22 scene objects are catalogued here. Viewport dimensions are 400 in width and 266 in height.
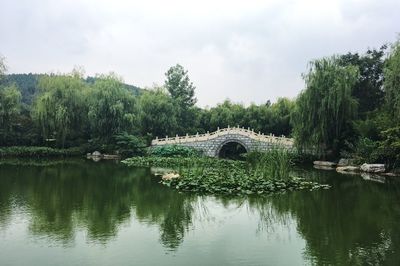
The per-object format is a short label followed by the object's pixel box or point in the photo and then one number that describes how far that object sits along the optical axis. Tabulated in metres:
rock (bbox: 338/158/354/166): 20.69
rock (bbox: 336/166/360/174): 19.62
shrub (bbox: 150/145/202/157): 25.36
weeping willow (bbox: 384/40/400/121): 17.70
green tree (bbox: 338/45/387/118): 25.20
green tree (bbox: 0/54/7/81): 26.45
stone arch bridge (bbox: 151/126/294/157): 26.89
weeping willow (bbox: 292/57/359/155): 21.80
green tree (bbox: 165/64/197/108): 35.72
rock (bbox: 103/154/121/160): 25.41
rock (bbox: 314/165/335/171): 20.89
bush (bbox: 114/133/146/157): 25.80
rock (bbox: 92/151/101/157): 25.86
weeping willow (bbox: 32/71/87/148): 25.30
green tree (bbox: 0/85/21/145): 25.42
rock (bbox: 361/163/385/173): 18.81
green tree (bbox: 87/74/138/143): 26.03
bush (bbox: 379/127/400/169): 17.50
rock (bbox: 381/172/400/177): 18.12
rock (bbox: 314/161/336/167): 21.59
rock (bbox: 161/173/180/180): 14.38
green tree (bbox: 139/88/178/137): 29.20
